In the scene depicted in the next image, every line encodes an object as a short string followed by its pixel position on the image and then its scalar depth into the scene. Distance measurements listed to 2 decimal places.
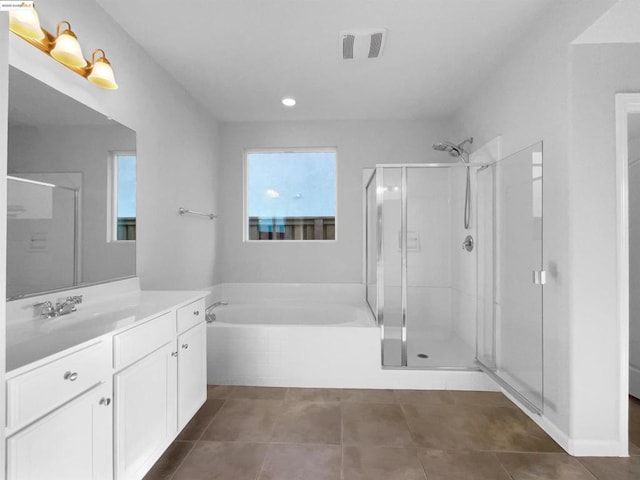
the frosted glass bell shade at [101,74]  1.80
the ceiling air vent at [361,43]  2.22
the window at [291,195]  4.00
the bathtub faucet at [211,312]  2.86
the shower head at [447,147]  3.16
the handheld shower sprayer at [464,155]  2.85
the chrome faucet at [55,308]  1.51
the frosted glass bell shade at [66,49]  1.57
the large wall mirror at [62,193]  1.47
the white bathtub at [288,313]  3.51
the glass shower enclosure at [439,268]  2.62
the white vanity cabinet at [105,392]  0.99
